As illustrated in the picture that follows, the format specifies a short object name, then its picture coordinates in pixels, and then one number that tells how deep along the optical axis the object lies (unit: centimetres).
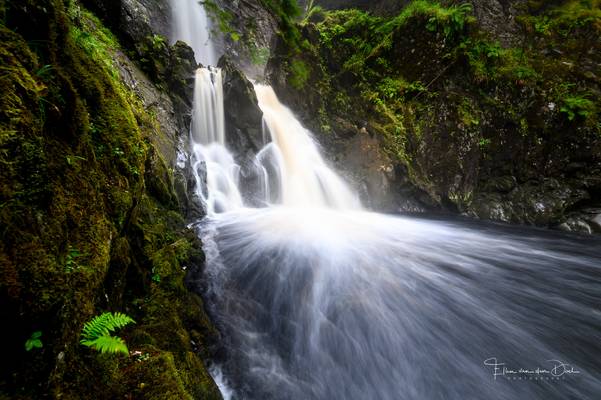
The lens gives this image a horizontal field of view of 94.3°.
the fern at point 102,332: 133
